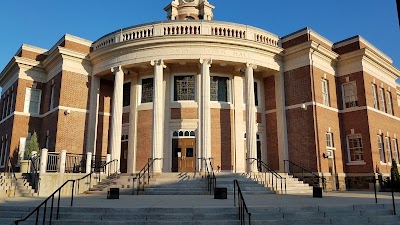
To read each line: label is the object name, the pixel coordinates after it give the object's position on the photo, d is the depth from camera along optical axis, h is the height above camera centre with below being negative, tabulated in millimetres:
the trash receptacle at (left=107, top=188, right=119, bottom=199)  12855 -998
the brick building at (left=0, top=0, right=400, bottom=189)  19875 +4161
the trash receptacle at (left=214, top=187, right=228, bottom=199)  12461 -935
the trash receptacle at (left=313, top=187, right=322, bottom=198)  13375 -972
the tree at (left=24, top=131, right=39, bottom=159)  20156 +1243
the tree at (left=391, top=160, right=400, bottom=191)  19562 -518
